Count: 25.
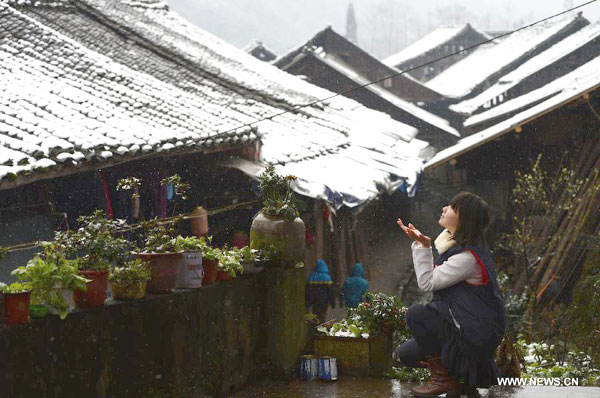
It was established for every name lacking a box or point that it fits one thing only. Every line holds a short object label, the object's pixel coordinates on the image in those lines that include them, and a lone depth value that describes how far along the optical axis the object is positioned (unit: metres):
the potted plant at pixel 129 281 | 4.84
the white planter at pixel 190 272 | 5.41
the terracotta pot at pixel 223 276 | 5.95
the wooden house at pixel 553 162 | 14.75
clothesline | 5.38
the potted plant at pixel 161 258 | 5.25
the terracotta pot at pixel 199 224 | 9.75
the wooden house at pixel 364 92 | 28.59
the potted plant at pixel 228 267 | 5.94
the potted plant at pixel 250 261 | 6.35
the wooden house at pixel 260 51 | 38.22
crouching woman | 5.17
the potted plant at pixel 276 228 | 6.50
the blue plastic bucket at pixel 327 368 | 6.38
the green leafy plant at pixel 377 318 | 6.50
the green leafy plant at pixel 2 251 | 4.36
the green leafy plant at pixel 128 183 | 6.00
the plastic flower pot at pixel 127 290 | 4.84
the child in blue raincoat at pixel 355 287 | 12.37
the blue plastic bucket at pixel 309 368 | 6.39
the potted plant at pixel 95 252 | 4.54
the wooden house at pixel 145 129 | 8.21
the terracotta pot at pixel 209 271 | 5.75
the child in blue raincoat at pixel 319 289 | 11.26
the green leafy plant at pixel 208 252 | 5.77
